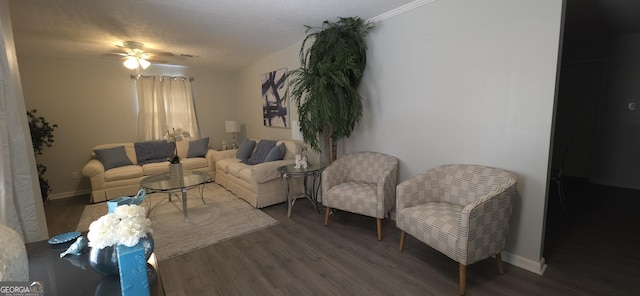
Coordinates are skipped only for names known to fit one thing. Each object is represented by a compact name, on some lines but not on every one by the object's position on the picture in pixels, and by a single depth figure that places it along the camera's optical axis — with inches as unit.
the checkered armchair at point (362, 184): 105.4
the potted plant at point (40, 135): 147.3
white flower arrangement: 33.7
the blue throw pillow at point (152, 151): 186.2
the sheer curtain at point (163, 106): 199.6
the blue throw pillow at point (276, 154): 153.7
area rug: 108.3
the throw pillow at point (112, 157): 171.0
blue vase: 35.2
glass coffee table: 124.6
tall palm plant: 114.1
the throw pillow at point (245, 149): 184.1
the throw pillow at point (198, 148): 204.9
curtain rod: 196.1
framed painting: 175.8
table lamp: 224.2
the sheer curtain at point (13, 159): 63.0
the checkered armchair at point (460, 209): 72.4
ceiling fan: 137.6
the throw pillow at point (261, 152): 166.6
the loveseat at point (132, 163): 162.2
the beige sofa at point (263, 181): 142.7
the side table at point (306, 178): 129.8
